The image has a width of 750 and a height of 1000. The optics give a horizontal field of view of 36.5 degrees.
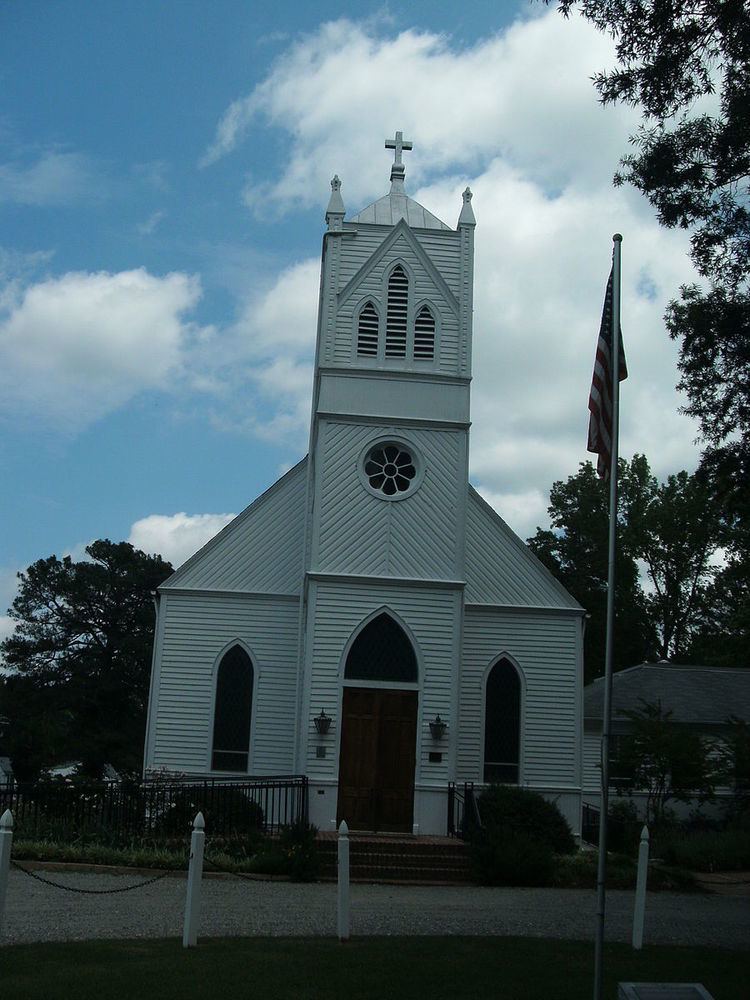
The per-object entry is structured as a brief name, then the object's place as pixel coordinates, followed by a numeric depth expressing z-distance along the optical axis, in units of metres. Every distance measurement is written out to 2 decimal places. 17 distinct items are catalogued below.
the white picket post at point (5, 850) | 10.05
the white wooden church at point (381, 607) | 20.91
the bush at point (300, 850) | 16.23
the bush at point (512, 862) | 17.19
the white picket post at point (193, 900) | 10.82
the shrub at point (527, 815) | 19.20
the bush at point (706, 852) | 21.23
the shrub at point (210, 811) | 17.89
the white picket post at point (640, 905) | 12.12
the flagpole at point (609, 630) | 8.73
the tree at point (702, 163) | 12.54
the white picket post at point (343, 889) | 11.55
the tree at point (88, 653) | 52.00
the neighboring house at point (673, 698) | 32.03
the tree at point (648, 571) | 51.25
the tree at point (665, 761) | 21.88
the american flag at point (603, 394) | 11.01
